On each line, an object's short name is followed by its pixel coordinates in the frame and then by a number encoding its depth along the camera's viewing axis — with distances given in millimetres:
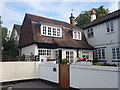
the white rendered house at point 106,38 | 14430
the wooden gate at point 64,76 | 7740
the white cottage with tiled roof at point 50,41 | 13735
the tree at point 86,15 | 33469
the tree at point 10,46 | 18338
